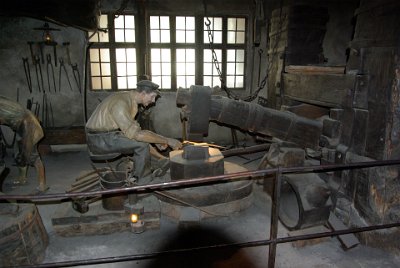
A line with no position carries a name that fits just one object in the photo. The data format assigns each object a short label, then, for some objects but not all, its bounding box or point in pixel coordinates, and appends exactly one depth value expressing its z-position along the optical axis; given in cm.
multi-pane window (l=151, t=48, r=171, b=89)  849
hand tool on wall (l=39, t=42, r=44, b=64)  788
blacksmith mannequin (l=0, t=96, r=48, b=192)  535
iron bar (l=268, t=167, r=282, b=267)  232
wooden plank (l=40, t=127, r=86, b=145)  798
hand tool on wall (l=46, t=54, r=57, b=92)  796
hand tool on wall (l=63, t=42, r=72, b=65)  795
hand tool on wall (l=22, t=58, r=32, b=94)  792
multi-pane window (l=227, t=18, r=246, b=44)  859
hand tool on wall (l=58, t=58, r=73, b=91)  805
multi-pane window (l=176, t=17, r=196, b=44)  837
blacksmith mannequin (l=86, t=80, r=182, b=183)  483
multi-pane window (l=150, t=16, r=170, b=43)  826
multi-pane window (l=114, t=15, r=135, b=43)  815
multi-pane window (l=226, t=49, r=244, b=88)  878
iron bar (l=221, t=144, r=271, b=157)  605
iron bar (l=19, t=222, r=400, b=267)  221
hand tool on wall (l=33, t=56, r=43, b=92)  792
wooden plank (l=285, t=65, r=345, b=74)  475
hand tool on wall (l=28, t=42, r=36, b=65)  783
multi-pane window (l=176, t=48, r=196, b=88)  859
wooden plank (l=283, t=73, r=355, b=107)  445
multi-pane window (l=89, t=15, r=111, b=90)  816
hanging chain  799
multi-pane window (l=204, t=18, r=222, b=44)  847
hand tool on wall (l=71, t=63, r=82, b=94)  809
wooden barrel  338
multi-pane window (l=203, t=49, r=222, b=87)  870
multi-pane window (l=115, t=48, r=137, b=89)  840
